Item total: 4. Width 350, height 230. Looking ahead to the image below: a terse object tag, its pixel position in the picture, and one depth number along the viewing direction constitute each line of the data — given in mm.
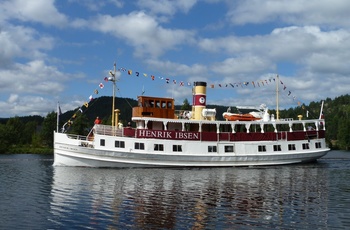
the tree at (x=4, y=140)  84625
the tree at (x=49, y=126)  92875
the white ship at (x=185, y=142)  37031
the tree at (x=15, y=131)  92338
